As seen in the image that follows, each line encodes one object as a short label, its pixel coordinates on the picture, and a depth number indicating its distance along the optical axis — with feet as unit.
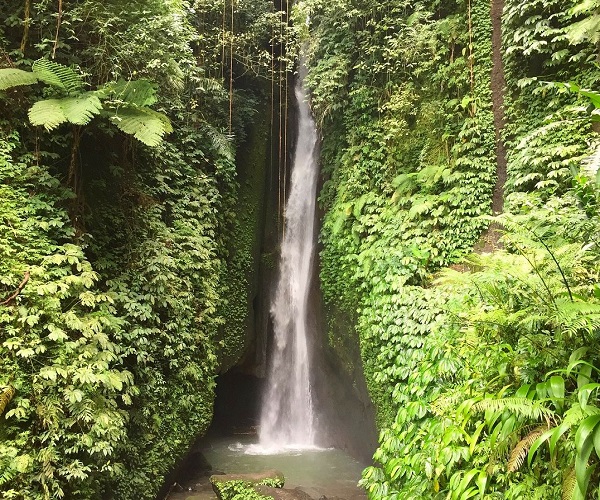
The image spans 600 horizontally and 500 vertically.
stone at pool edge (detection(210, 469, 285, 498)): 25.34
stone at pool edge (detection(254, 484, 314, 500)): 23.93
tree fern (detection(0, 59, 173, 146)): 18.12
